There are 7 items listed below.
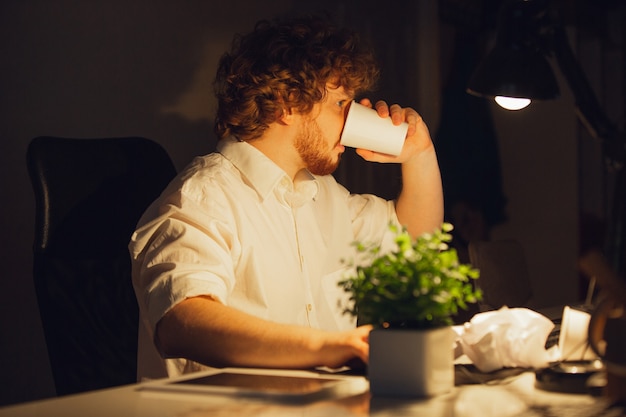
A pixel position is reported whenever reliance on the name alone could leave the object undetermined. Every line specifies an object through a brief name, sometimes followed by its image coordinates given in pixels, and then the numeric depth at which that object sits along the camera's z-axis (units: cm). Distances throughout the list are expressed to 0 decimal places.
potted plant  149
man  178
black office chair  222
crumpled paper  166
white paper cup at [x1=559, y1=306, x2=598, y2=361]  170
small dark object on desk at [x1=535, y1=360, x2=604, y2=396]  149
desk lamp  199
